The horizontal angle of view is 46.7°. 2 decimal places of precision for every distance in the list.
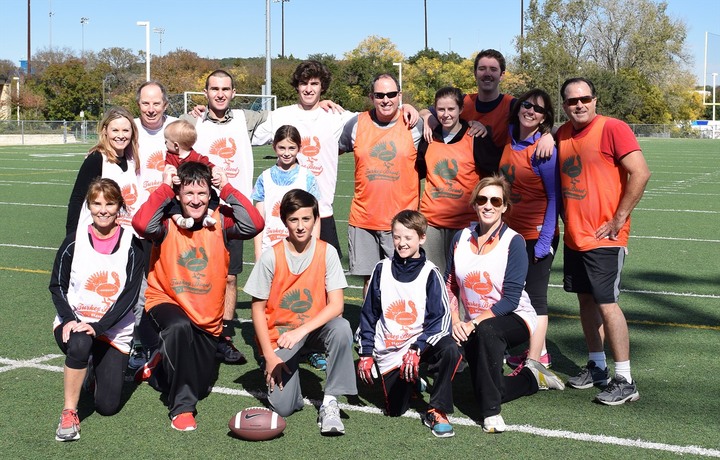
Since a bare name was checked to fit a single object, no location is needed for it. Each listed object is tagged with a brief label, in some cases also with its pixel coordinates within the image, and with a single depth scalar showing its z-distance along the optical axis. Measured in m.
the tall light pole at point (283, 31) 90.69
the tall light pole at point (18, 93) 56.52
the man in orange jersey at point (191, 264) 4.86
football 4.38
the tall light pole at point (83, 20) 87.25
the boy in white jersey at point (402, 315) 4.78
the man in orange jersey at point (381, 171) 5.90
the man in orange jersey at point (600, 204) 4.96
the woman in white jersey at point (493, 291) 4.80
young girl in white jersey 5.78
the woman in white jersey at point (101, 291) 4.71
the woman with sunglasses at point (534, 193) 5.32
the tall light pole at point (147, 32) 37.66
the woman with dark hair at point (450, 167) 5.73
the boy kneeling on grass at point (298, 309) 4.76
